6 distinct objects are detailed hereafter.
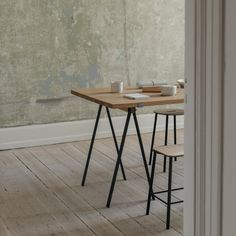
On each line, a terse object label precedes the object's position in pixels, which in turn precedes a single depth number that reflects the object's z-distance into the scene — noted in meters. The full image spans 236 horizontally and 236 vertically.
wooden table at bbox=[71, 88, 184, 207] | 3.43
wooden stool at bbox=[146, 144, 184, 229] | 3.29
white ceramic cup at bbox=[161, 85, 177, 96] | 3.67
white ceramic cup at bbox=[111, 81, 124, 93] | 3.89
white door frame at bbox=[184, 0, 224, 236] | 1.98
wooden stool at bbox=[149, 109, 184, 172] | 4.19
